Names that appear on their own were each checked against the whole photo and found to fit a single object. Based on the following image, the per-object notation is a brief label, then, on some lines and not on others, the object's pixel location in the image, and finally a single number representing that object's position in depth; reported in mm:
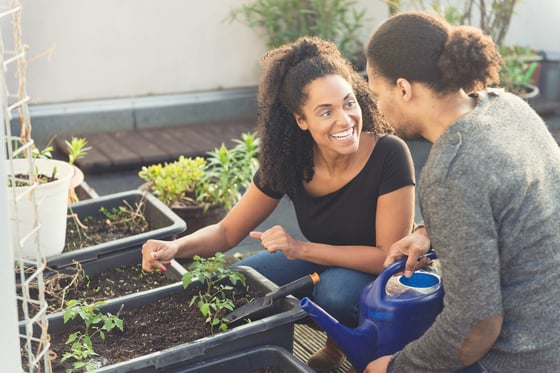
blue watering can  2016
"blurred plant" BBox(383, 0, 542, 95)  4914
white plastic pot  2438
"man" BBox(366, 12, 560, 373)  1649
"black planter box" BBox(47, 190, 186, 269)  2605
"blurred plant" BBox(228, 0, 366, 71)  4973
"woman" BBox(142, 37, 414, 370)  2311
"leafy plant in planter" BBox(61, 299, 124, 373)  1991
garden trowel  2150
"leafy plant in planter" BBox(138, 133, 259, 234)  3223
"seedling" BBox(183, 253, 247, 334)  2186
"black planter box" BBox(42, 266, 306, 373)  1924
